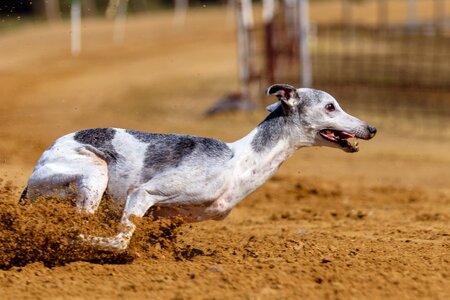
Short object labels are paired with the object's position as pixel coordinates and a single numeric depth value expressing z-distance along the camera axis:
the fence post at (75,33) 35.45
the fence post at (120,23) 41.65
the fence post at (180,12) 46.72
